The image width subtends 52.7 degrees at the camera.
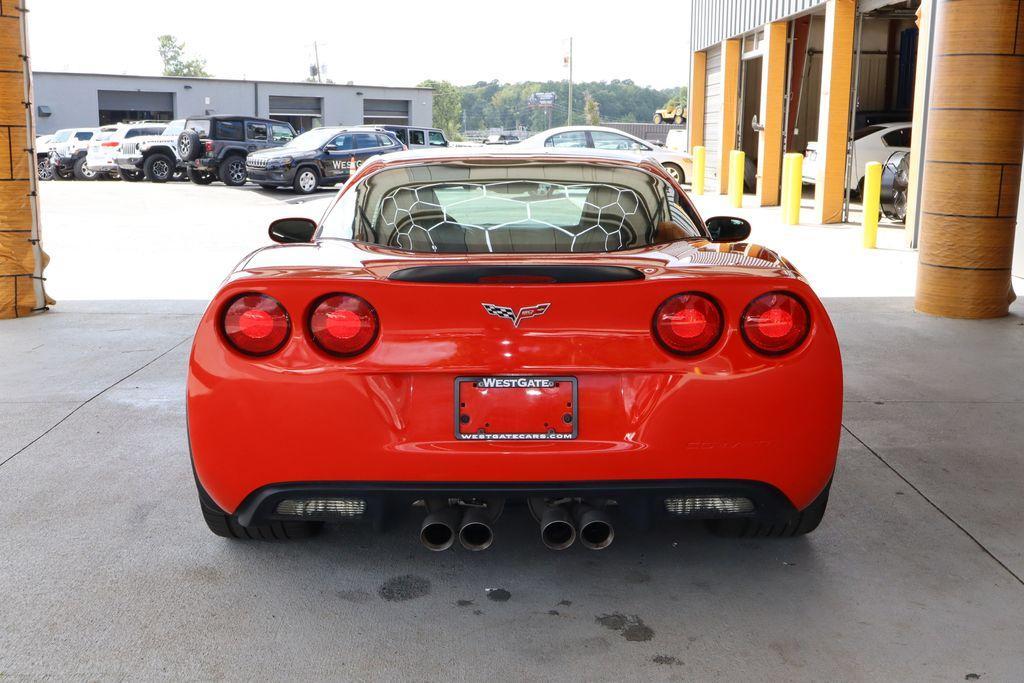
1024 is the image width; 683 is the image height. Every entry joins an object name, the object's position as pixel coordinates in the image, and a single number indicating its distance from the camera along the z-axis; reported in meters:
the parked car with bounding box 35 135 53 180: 30.49
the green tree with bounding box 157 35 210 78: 139.00
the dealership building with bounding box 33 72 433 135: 54.84
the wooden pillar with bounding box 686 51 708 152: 25.42
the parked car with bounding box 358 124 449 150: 27.39
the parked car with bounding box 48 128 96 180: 30.14
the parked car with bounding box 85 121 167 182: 27.83
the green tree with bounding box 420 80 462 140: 118.63
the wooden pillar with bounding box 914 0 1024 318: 7.43
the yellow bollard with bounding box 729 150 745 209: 19.14
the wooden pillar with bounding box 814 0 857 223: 15.08
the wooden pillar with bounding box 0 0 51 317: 7.61
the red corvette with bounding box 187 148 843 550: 2.77
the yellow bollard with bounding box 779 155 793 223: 15.20
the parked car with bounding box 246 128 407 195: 23.20
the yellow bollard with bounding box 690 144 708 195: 22.17
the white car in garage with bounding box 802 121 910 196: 18.02
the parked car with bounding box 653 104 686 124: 34.94
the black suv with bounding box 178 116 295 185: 25.41
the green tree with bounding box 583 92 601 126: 92.62
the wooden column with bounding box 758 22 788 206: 18.58
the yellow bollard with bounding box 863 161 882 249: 12.00
